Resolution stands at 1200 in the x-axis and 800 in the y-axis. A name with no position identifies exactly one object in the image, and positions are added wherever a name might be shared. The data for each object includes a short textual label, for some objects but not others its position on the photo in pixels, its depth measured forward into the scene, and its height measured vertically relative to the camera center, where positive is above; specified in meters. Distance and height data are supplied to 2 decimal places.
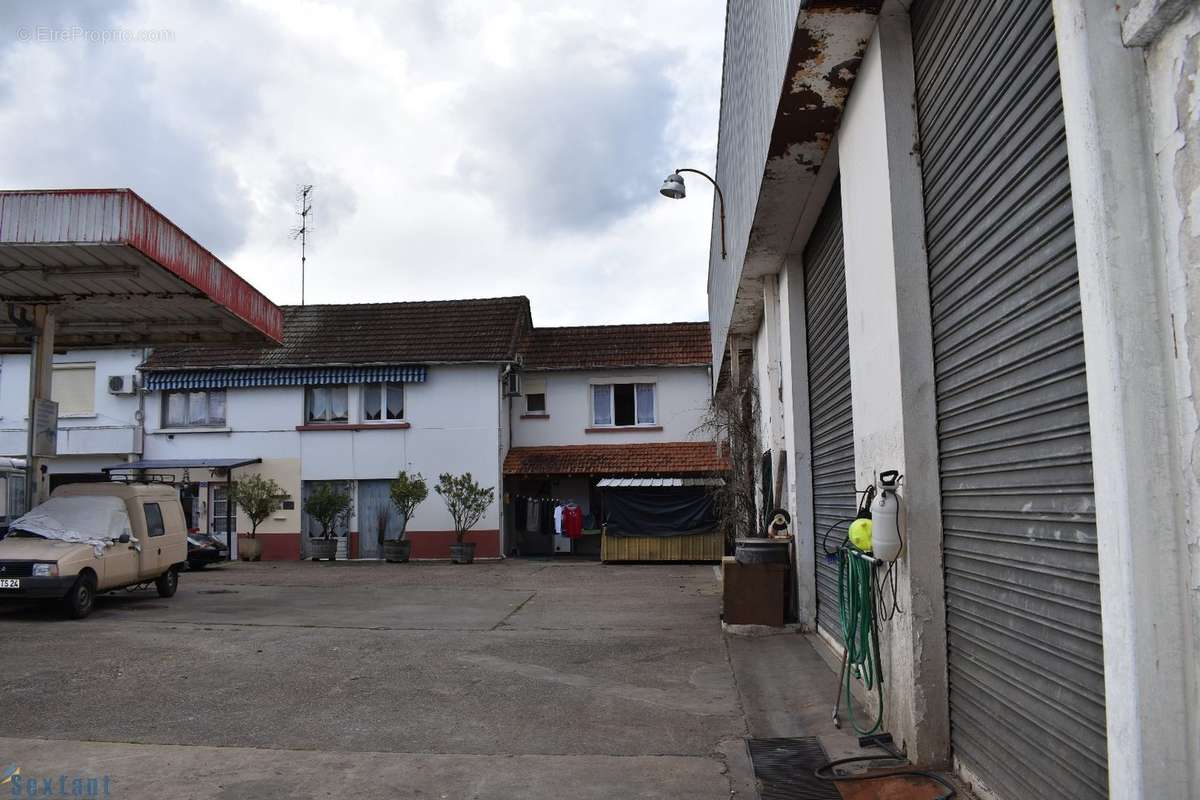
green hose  5.75 -0.82
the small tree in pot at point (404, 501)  25.56 -0.14
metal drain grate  5.05 -1.63
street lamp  14.29 +4.58
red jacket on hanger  27.56 -0.85
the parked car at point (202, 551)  22.47 -1.24
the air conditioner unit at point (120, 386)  28.27 +3.43
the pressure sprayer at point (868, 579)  5.09 -0.56
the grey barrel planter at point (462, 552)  25.30 -1.54
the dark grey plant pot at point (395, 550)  25.86 -1.48
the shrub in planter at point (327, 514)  25.88 -0.46
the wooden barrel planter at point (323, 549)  26.70 -1.46
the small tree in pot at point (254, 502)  26.33 -0.10
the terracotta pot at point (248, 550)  26.59 -1.44
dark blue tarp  24.72 -0.54
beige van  12.04 -0.61
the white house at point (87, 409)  28.15 +2.79
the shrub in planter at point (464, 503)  25.69 -0.22
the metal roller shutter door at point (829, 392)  8.15 +0.91
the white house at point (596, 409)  28.41 +2.55
